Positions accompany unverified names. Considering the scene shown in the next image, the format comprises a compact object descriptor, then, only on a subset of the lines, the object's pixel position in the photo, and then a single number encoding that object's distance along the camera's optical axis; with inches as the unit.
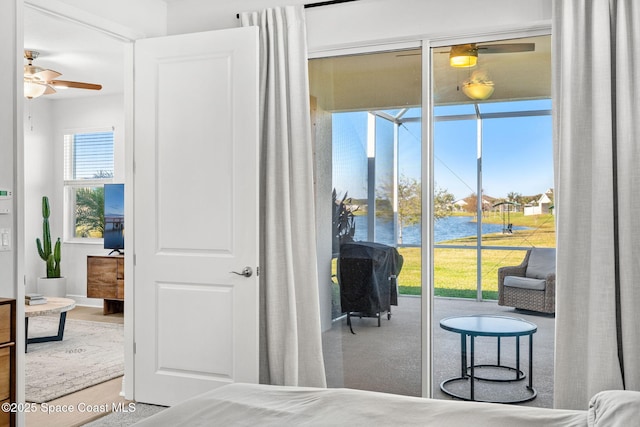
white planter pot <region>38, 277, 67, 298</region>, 300.2
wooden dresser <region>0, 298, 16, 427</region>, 105.3
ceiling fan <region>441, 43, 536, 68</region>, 133.4
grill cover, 144.3
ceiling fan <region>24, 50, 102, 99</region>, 211.8
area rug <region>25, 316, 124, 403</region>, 172.1
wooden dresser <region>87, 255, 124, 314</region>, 283.9
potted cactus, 299.6
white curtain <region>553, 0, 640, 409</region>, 117.7
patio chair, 130.6
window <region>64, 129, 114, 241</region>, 309.6
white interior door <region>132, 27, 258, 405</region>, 144.5
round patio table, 132.5
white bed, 70.4
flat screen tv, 289.6
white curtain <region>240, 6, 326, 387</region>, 144.9
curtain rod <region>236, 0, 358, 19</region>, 145.0
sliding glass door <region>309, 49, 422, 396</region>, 142.3
